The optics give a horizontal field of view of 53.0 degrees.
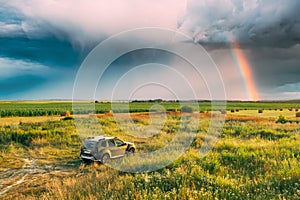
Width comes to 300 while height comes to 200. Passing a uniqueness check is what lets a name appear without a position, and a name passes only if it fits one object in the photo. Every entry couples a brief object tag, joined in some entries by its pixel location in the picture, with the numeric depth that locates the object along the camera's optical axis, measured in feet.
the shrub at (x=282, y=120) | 128.47
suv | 46.50
